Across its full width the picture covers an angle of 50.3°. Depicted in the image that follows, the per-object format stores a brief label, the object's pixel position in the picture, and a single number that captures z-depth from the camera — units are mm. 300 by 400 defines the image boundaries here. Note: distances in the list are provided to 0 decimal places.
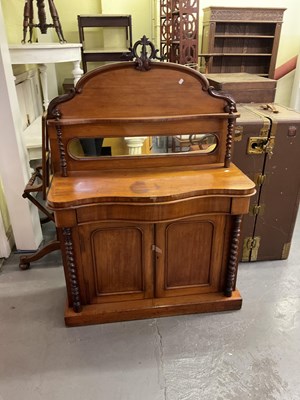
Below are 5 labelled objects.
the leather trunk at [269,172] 1799
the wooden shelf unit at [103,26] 3865
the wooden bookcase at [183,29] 3328
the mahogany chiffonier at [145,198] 1411
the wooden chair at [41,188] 1773
